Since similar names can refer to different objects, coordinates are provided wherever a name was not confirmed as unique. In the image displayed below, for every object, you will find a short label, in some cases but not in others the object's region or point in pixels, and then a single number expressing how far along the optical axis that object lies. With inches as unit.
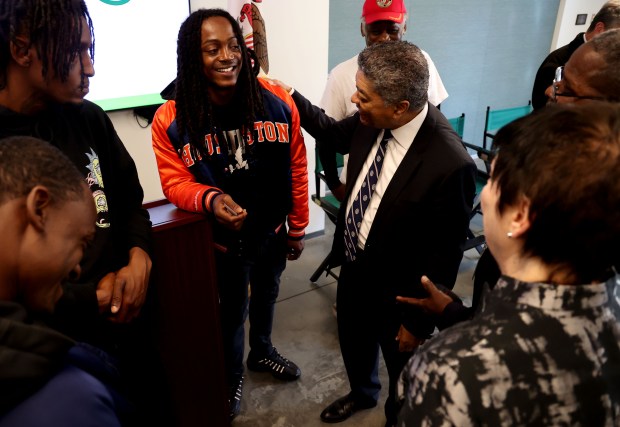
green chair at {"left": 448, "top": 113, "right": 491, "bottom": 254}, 112.4
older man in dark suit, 56.8
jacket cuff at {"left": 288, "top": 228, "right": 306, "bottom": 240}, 79.7
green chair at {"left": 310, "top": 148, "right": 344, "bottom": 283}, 112.8
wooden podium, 57.3
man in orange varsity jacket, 63.9
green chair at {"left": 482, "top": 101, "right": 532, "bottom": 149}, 142.8
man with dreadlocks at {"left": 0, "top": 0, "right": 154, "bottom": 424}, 40.1
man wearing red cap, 95.5
